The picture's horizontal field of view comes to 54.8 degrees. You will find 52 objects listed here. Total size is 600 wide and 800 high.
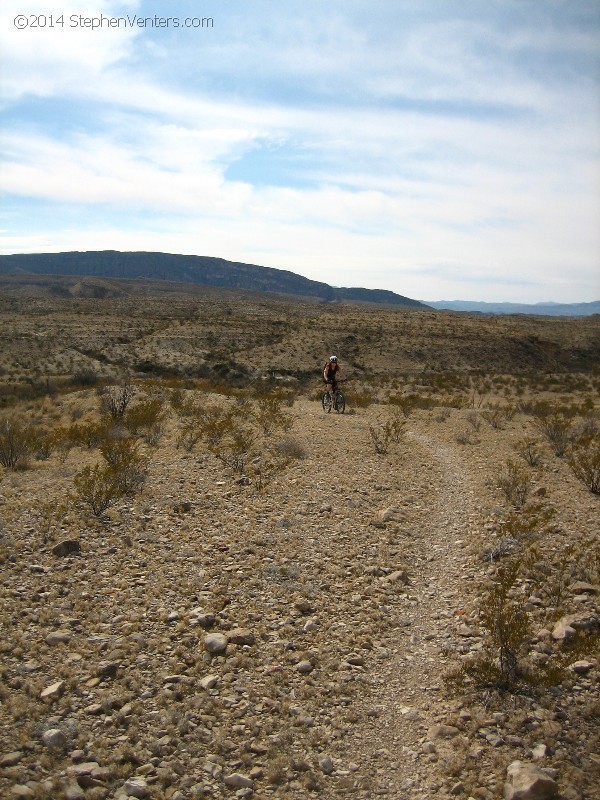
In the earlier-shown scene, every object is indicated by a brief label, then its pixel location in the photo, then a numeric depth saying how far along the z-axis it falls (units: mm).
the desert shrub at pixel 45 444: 13578
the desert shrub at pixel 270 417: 16266
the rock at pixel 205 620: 6316
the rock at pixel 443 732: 4910
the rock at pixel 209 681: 5371
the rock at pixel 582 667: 5484
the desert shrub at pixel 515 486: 10680
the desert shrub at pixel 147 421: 15242
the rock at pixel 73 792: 4031
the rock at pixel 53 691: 4996
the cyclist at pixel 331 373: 20000
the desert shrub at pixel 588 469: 11495
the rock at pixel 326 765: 4555
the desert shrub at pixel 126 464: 10484
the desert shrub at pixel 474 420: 19256
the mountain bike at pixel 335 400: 21359
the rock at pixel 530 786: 4086
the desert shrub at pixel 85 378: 32188
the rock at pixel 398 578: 7731
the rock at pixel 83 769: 4237
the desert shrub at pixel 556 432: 15055
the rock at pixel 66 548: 7707
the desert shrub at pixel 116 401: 18156
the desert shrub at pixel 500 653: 5423
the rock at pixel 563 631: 5961
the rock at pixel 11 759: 4246
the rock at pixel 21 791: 3973
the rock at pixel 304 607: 6832
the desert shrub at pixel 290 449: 13606
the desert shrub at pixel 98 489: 9268
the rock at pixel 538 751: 4508
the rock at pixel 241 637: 6094
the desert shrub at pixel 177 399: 19202
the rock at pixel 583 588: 6906
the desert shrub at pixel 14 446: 12711
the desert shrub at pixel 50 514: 8313
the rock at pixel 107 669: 5395
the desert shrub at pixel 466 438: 16927
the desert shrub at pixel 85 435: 14539
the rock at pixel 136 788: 4172
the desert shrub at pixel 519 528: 8297
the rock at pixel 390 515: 9922
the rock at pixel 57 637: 5789
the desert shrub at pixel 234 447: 12422
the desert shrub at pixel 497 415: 19972
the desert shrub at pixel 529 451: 13719
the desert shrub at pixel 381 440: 15016
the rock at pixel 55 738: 4469
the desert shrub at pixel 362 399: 24484
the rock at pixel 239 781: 4359
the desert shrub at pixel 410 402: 22872
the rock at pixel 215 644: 5898
